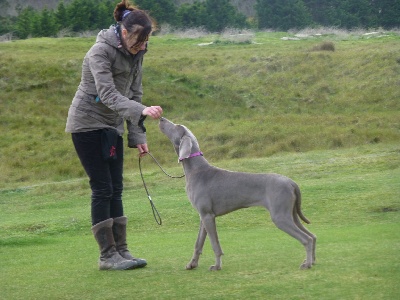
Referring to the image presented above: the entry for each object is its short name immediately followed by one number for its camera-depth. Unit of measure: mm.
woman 12513
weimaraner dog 11777
